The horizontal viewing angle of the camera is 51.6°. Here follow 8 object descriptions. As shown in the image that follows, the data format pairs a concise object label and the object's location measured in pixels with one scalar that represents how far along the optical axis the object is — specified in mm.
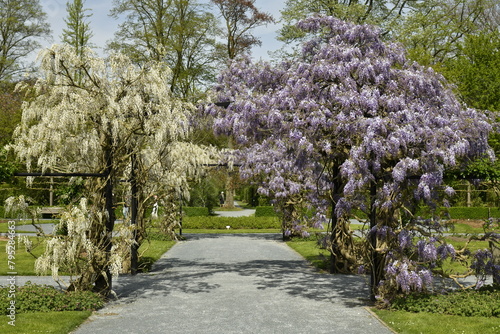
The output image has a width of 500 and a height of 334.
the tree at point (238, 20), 44781
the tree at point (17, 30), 45188
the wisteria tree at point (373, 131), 9836
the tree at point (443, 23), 37531
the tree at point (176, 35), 41781
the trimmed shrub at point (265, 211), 34875
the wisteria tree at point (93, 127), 10359
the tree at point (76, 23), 46781
